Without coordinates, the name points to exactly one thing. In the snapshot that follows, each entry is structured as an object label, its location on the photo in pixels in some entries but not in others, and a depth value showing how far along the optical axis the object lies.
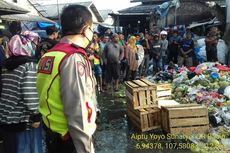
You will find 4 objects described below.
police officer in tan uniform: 2.48
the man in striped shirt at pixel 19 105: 3.71
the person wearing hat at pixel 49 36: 6.12
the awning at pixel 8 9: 11.98
